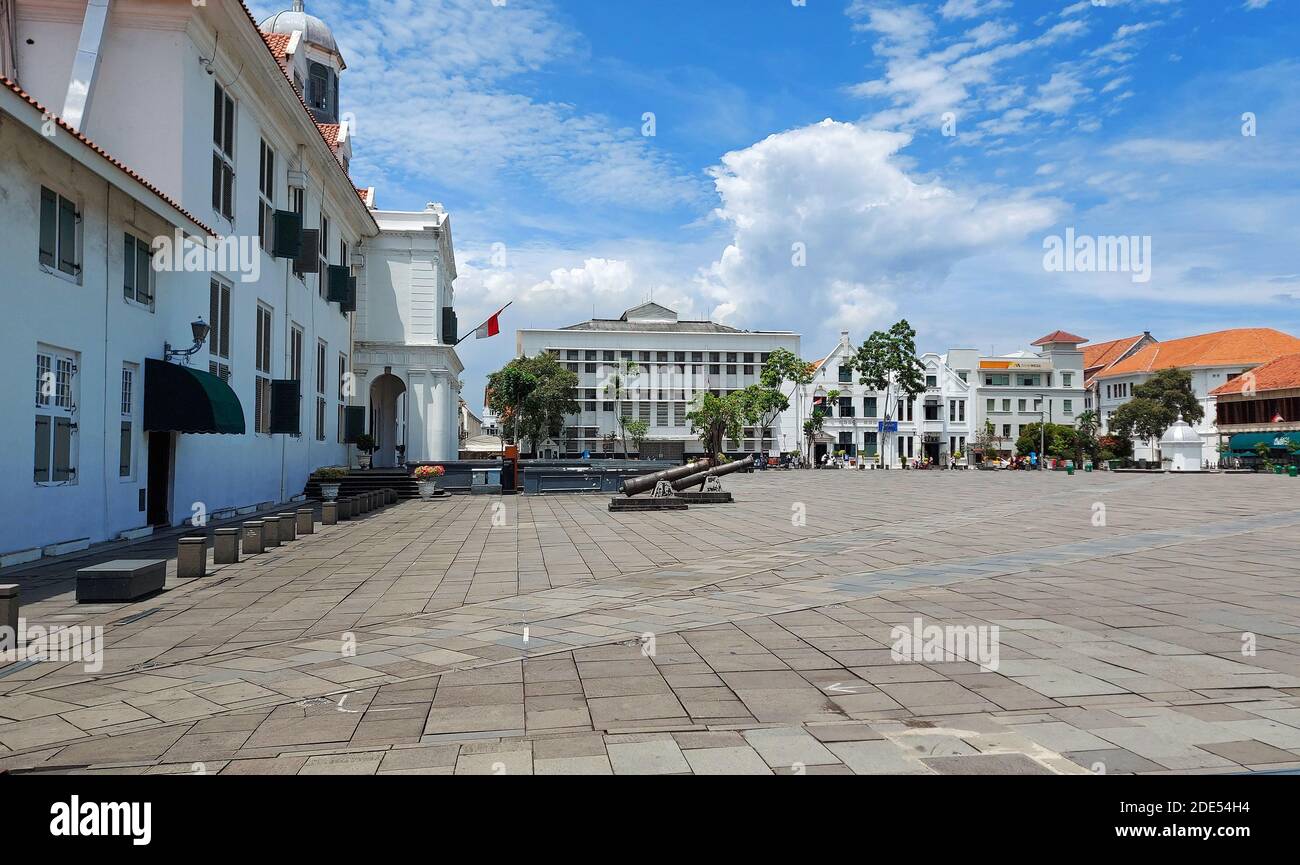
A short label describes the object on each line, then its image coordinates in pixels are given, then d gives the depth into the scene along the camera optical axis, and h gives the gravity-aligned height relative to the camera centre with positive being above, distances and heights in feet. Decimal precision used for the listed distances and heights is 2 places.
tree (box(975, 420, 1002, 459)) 310.24 +1.39
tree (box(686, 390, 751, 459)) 281.95 +9.49
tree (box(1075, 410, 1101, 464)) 295.28 +2.06
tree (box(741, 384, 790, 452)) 271.69 +12.39
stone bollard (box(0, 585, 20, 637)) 25.81 -4.81
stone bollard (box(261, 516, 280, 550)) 51.62 -5.29
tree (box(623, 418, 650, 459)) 296.71 +4.41
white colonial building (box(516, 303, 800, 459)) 307.17 +24.70
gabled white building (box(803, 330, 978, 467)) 301.22 +9.43
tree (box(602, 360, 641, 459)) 303.68 +20.74
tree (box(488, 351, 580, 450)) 245.45 +12.13
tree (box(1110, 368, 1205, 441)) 262.67 +11.34
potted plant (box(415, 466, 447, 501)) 106.63 -4.45
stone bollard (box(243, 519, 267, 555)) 49.47 -5.36
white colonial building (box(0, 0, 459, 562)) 42.75 +11.07
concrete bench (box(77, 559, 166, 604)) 32.71 -5.22
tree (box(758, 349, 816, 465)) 275.80 +22.89
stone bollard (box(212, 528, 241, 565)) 45.19 -5.34
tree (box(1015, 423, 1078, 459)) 301.22 +1.07
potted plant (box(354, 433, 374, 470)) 120.51 -0.33
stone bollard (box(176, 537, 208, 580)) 39.96 -5.26
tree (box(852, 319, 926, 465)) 253.03 +23.91
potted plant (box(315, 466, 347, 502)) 91.78 -3.85
